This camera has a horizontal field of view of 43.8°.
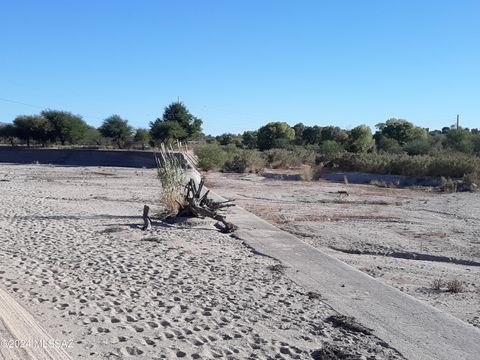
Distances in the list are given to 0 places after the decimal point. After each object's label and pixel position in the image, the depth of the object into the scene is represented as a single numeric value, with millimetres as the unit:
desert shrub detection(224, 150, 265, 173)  50562
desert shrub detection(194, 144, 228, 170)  50044
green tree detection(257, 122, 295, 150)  95062
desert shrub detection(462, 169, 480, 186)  35397
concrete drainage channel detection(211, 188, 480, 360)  6656
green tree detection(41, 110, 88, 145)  75750
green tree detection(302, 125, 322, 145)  102688
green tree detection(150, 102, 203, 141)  66812
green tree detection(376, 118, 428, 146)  82938
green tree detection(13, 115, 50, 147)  75125
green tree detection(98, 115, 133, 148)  78750
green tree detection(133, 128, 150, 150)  78000
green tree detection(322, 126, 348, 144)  93125
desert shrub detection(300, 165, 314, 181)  42125
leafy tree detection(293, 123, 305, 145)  102344
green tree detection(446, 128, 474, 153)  59625
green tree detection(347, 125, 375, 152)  72000
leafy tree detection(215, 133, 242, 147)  107750
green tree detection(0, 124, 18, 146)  77925
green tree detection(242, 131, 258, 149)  99188
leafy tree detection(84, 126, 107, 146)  82875
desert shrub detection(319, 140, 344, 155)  61000
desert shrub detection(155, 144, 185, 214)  17125
